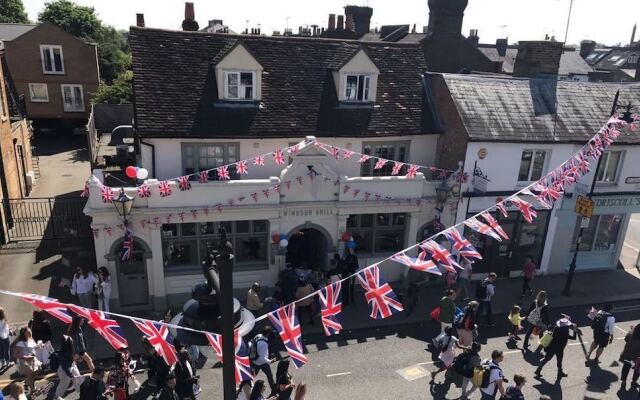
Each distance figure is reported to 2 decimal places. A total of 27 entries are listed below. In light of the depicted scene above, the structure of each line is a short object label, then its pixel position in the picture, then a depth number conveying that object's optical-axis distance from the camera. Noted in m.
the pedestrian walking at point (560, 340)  12.59
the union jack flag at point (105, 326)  8.62
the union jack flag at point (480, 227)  13.77
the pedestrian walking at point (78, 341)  11.76
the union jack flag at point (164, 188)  14.77
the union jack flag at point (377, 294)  11.55
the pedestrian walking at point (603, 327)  13.37
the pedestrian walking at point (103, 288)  14.69
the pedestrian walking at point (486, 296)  15.41
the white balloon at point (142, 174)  14.48
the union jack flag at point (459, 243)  13.22
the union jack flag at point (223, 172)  15.50
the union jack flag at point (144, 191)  14.61
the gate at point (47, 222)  19.58
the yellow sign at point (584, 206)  17.14
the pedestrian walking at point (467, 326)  13.06
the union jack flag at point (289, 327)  9.98
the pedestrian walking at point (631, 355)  12.64
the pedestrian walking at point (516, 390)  10.27
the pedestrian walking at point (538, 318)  14.09
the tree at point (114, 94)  35.12
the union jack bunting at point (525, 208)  14.38
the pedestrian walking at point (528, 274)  17.20
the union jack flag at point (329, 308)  10.96
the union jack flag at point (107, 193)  14.20
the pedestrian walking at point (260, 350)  11.52
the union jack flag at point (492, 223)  14.04
